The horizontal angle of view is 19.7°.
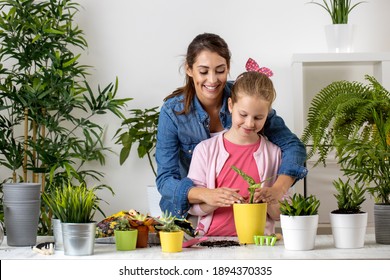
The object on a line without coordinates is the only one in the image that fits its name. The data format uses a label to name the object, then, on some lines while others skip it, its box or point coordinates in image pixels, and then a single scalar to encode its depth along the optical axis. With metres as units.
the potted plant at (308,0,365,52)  6.97
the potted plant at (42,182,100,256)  3.78
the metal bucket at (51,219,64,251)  3.88
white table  3.69
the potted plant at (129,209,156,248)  3.98
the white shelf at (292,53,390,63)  6.90
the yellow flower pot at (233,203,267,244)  4.02
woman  4.76
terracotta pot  3.98
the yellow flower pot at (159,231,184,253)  3.85
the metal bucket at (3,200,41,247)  4.04
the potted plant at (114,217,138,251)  3.90
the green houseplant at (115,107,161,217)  7.22
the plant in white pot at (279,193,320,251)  3.85
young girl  4.59
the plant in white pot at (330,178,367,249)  3.91
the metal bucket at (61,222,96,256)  3.77
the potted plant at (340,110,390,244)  4.05
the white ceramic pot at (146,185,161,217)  6.97
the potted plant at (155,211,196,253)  3.85
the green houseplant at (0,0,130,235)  7.11
